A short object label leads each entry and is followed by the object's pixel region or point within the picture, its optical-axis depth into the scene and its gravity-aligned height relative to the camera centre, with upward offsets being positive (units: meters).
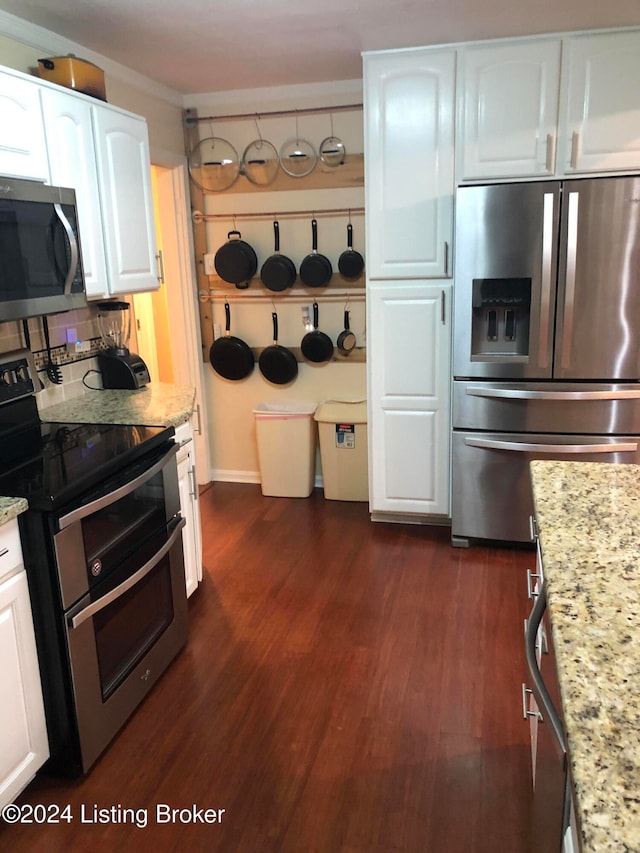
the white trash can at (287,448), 4.09 -1.04
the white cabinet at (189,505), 2.73 -0.93
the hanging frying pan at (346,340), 4.06 -0.40
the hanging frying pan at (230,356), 4.24 -0.49
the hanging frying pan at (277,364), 4.16 -0.54
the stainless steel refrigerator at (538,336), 2.97 -0.31
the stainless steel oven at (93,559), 1.86 -0.84
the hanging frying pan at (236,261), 4.05 +0.09
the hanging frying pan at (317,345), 4.09 -0.42
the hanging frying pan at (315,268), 3.96 +0.04
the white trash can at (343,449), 3.96 -1.03
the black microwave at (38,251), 2.07 +0.10
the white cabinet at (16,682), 1.76 -1.05
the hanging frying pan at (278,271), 4.00 +0.03
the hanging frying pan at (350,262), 3.90 +0.06
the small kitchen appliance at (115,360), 3.12 -0.36
